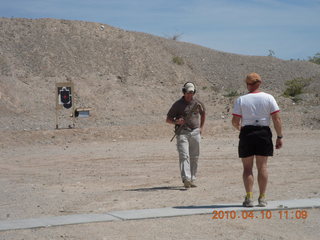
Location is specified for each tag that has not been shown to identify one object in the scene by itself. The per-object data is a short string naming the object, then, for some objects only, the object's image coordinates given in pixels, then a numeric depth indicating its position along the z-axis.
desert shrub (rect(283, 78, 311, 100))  45.34
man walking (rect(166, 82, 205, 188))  11.93
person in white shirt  9.17
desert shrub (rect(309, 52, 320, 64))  81.18
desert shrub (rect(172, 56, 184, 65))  52.77
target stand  29.23
